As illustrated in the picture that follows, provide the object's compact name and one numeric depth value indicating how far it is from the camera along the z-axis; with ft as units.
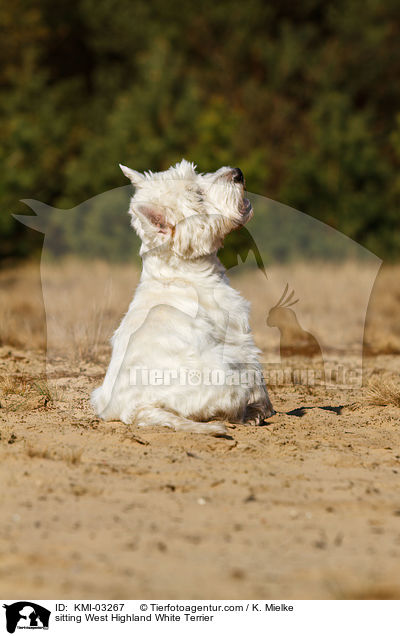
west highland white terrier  33.94
